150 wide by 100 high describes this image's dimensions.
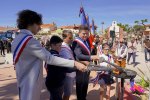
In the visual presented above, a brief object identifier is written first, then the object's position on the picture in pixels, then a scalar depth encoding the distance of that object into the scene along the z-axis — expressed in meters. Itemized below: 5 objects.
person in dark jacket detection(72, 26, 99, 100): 2.10
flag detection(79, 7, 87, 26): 3.69
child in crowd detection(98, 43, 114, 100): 2.50
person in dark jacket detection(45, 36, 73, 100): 1.77
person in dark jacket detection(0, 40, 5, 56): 10.10
